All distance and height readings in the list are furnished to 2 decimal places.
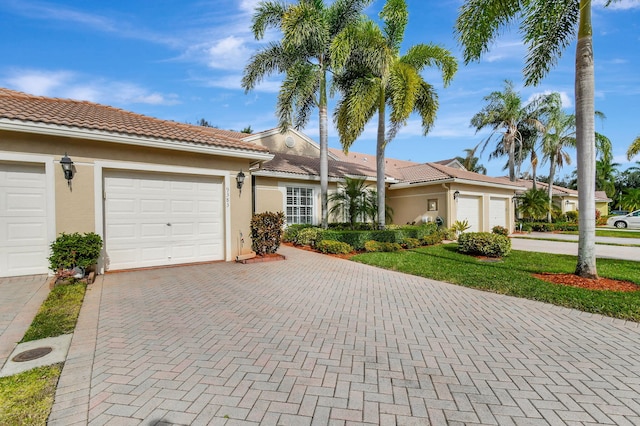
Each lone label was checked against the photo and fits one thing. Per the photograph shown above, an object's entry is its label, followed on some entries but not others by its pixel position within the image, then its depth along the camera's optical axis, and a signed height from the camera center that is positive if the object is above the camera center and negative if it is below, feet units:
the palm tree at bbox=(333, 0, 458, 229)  36.99 +18.54
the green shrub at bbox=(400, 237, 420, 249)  42.73 -4.30
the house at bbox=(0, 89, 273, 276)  21.72 +2.56
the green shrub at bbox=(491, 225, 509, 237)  59.72 -3.50
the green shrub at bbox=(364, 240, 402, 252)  38.68 -4.36
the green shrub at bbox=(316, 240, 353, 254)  36.70 -4.17
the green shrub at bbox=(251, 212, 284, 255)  31.09 -1.89
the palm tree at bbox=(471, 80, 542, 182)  79.25 +26.85
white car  84.64 -2.41
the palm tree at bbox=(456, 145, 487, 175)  81.87 +15.76
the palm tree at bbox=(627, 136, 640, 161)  48.98 +10.72
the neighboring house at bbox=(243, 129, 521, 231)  47.16 +4.77
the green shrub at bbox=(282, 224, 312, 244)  44.52 -2.83
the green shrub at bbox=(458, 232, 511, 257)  34.42 -3.77
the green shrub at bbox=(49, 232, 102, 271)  20.67 -2.53
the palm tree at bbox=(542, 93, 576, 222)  75.72 +22.31
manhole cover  10.93 -5.31
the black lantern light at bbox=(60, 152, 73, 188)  22.06 +3.78
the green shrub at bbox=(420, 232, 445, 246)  45.33 -4.12
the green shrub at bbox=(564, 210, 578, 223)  95.40 -1.03
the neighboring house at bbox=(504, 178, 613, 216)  98.56 +5.15
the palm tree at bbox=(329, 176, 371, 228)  44.70 +2.21
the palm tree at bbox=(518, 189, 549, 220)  71.51 +2.17
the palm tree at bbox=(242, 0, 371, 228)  37.29 +22.60
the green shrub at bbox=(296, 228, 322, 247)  40.65 -3.14
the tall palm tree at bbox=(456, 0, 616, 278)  21.97 +15.22
